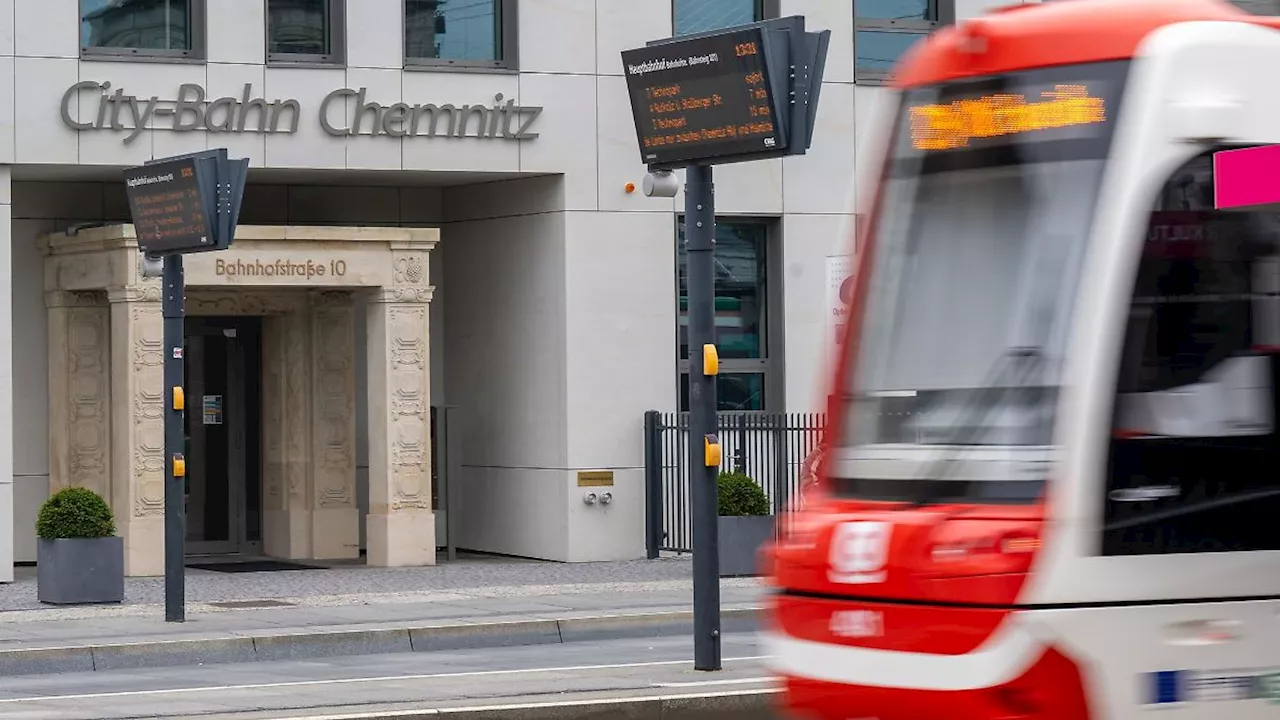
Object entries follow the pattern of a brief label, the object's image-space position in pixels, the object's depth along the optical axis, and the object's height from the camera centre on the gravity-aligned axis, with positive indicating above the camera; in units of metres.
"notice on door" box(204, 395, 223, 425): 25.11 +0.08
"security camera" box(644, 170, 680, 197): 15.22 +1.48
